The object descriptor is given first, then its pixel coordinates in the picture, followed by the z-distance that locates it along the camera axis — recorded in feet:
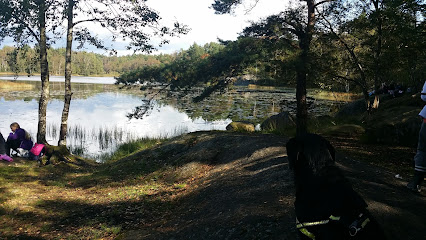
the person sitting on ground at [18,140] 33.31
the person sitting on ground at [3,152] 31.29
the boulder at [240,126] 60.03
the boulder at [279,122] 56.95
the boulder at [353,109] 60.59
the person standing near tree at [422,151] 14.29
